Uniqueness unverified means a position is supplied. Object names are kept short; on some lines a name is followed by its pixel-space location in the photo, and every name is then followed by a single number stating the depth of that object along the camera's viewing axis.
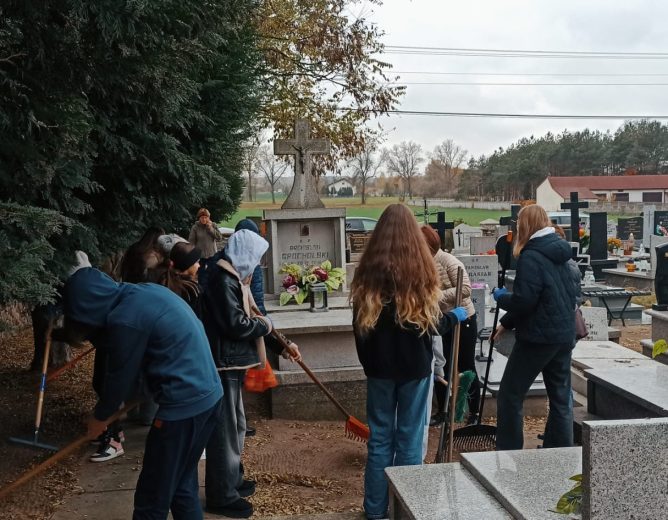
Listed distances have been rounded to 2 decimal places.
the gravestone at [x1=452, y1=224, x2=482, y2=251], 21.45
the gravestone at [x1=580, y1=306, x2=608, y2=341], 9.71
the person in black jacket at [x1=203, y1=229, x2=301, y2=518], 4.25
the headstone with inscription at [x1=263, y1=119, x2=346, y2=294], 8.73
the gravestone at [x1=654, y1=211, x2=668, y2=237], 22.35
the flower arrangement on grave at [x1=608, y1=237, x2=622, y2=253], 20.70
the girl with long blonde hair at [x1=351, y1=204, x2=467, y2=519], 3.89
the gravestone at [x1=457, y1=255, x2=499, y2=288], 10.23
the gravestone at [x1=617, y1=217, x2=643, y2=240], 25.89
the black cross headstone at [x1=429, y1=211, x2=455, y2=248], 11.02
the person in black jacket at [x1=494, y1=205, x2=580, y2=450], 4.58
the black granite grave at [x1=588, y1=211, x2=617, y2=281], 17.80
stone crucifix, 9.13
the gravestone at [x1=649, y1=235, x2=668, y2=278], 19.18
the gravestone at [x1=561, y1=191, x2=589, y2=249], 17.06
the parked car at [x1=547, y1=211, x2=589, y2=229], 26.29
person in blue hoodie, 3.04
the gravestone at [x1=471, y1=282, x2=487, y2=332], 8.45
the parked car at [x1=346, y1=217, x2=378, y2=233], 30.27
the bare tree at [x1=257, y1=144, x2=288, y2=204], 56.69
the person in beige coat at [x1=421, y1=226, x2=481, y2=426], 6.00
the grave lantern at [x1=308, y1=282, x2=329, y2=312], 7.79
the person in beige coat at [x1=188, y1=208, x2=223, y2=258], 9.78
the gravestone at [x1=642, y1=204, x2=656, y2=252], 22.23
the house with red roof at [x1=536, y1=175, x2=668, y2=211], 60.25
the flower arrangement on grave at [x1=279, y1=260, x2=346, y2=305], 8.02
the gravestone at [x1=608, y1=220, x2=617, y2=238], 24.45
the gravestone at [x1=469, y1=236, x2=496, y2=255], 17.08
